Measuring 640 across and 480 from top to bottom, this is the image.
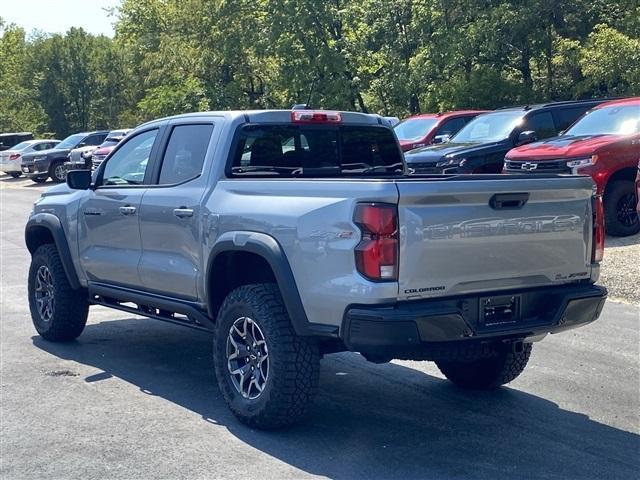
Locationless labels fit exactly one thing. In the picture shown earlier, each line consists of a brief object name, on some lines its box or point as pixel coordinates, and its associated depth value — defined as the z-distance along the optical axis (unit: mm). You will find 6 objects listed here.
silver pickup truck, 5027
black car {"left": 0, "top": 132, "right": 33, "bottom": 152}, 43219
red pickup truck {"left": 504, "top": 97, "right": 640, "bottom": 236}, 12578
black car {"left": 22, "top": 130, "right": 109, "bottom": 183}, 33781
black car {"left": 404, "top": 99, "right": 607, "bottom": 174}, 14938
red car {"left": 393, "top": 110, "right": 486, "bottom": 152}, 18828
